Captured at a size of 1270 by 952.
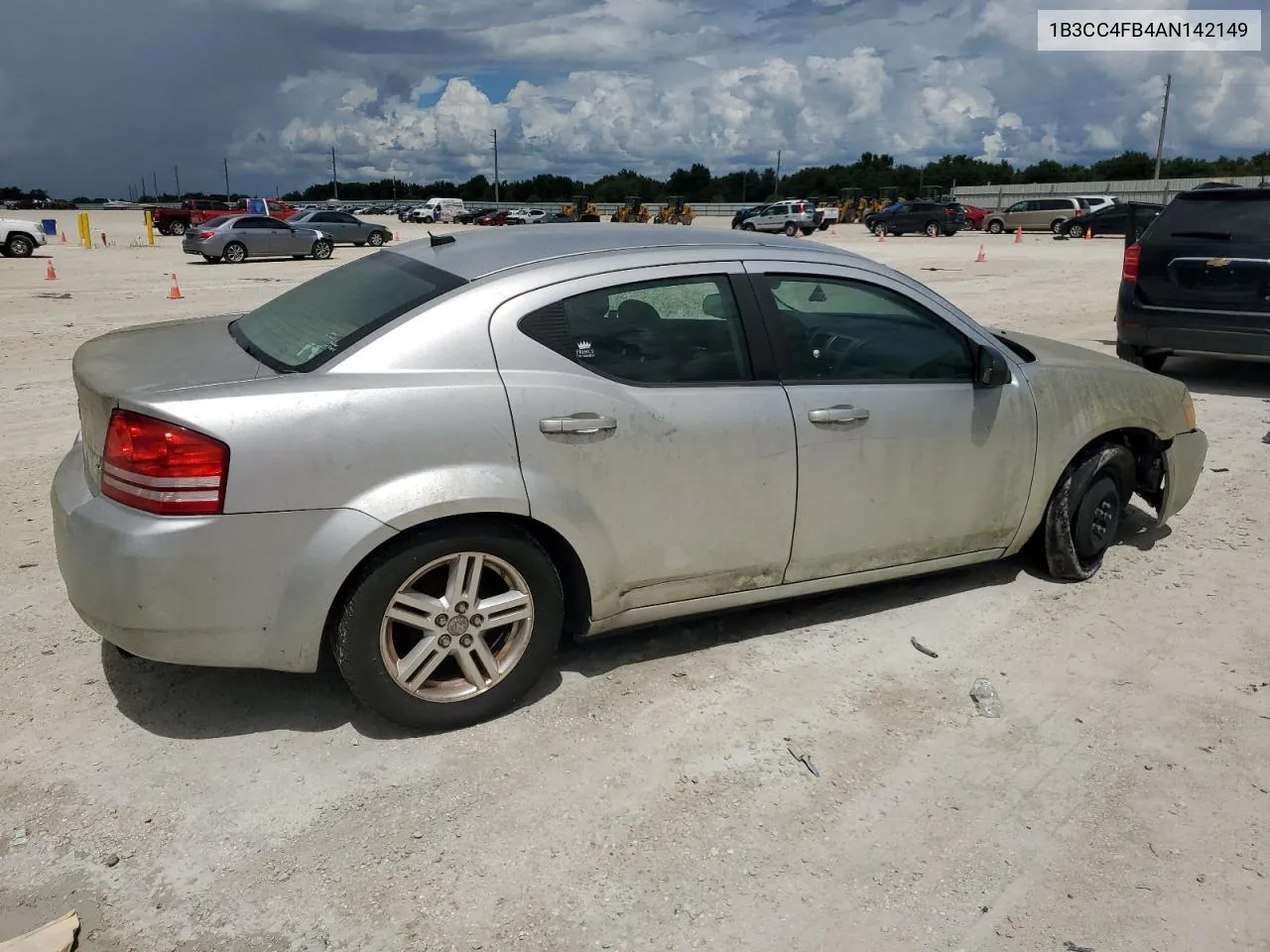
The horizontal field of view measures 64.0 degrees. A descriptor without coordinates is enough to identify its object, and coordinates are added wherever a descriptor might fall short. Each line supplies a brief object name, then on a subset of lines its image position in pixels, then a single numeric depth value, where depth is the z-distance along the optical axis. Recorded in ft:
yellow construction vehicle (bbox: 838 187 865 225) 192.75
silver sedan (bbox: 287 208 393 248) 111.86
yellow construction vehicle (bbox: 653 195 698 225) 173.17
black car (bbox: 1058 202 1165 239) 133.69
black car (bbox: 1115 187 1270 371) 27.84
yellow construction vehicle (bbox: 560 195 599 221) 168.66
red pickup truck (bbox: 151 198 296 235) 145.89
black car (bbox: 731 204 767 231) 157.09
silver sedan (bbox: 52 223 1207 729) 9.80
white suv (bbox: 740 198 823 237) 150.61
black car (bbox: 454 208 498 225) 222.48
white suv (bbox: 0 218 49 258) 89.71
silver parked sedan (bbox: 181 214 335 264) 87.86
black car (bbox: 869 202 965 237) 142.92
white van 228.90
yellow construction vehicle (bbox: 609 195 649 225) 170.60
